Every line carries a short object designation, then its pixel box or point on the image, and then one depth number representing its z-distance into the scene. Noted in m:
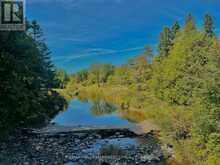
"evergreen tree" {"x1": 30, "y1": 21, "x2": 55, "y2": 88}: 20.38
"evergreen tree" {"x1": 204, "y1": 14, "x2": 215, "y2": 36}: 20.46
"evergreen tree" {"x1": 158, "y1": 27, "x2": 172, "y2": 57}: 22.02
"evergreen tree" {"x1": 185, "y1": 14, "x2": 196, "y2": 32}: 18.13
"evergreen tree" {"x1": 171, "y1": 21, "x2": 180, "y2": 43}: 21.68
